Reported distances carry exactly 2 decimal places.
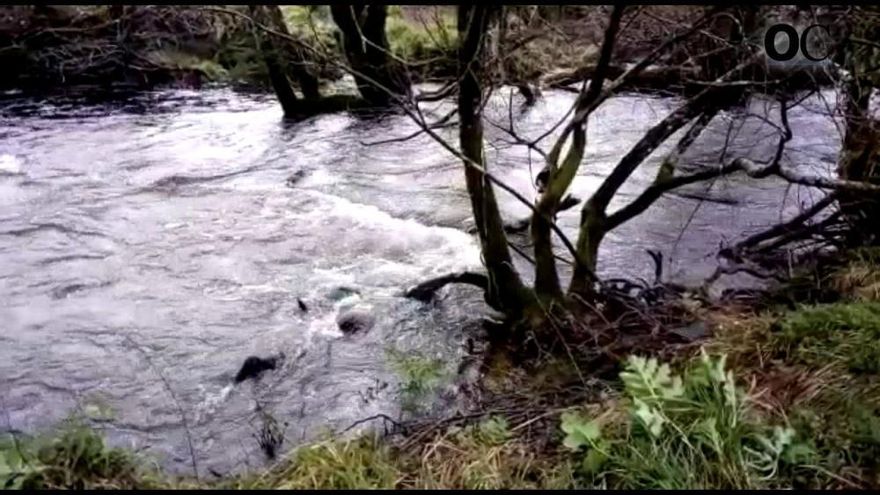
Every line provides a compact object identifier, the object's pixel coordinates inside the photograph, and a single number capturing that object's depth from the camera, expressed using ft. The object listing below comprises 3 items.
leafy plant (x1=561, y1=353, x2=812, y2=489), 8.70
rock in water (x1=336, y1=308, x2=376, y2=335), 18.29
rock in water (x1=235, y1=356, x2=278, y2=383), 16.46
